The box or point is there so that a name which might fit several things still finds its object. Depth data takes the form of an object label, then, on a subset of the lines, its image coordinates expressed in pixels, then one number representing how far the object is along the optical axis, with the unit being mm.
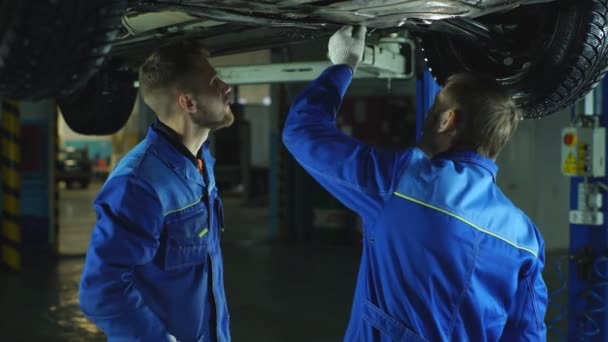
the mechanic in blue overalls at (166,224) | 1554
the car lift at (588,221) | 3664
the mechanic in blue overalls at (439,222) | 1516
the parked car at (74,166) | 16219
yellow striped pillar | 6398
